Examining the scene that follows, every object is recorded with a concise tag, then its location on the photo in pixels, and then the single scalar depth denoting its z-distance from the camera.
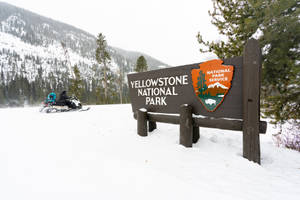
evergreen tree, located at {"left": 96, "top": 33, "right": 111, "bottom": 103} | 24.48
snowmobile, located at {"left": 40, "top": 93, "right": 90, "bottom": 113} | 9.33
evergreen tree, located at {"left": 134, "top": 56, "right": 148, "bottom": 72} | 31.86
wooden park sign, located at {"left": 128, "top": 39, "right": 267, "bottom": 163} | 2.64
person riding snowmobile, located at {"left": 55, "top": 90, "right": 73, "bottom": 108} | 9.42
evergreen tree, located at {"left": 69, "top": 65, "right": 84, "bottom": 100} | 26.77
